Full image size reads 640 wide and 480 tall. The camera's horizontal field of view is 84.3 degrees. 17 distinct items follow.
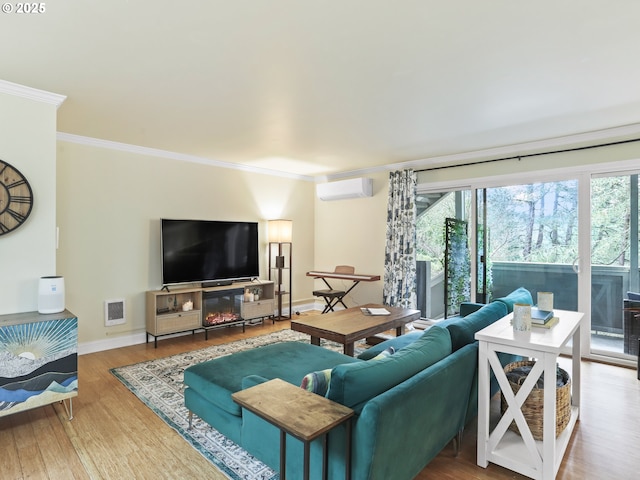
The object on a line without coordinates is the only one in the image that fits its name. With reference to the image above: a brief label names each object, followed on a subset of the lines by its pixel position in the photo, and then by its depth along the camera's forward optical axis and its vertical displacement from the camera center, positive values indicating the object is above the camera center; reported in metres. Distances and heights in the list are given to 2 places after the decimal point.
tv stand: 4.27 -0.90
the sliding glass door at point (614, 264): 3.65 -0.25
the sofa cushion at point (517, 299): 2.81 -0.48
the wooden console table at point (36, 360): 2.33 -0.82
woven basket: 2.14 -1.03
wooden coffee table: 3.15 -0.81
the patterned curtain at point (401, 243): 5.08 -0.03
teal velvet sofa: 1.44 -0.85
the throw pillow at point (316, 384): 1.68 -0.68
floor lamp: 5.59 +0.00
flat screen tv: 4.48 -0.14
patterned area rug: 2.07 -1.28
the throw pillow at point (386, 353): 1.86 -0.64
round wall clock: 2.58 +0.32
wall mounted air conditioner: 5.52 +0.85
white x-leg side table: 1.86 -0.91
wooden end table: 1.25 -0.65
